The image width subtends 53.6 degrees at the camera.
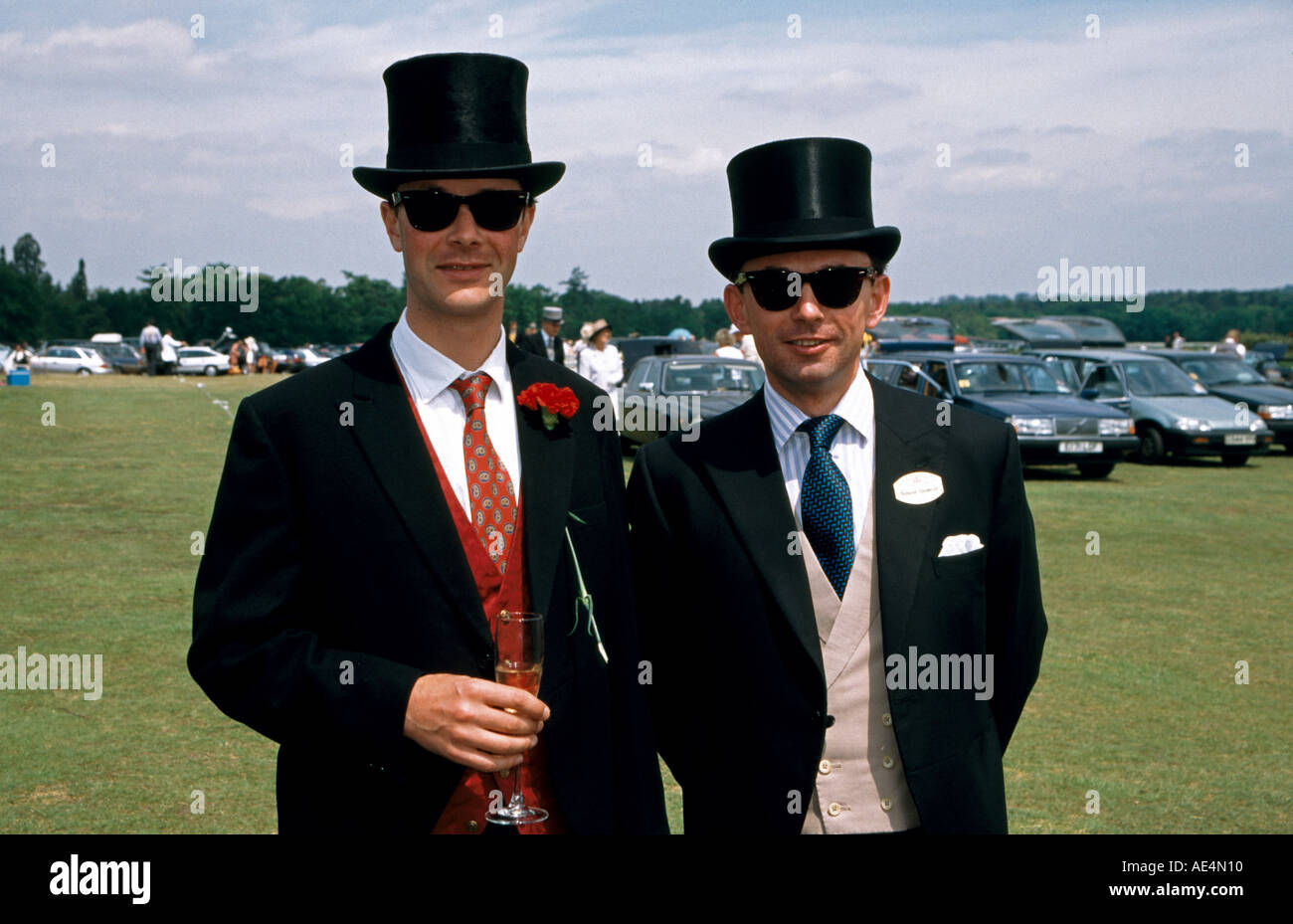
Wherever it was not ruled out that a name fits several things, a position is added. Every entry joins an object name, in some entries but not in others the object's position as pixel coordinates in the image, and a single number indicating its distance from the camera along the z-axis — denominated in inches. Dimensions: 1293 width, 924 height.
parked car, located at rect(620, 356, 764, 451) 711.1
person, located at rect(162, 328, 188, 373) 2137.3
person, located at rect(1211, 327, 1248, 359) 1216.2
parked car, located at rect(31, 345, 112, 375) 2269.9
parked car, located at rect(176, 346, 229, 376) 2378.2
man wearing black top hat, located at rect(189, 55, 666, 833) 97.3
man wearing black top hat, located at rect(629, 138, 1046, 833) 109.5
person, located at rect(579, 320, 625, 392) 840.3
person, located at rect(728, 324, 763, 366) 883.4
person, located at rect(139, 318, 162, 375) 1961.7
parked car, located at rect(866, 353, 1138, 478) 713.6
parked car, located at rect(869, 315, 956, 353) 1628.9
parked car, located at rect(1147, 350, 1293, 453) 874.1
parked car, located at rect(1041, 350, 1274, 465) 795.4
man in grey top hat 738.4
